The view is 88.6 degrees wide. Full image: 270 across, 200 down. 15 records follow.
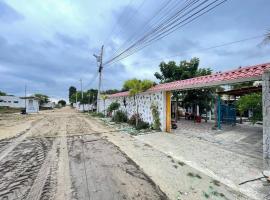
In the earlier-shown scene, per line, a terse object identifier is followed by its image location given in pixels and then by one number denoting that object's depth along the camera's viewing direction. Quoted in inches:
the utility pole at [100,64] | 805.4
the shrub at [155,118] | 337.0
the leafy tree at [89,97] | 1363.7
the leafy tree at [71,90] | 2928.7
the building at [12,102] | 1419.6
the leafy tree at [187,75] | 498.0
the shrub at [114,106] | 541.0
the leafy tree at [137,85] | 370.6
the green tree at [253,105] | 164.5
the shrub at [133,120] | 415.6
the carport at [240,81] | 148.1
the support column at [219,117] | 350.9
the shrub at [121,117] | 492.4
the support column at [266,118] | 147.0
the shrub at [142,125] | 357.9
